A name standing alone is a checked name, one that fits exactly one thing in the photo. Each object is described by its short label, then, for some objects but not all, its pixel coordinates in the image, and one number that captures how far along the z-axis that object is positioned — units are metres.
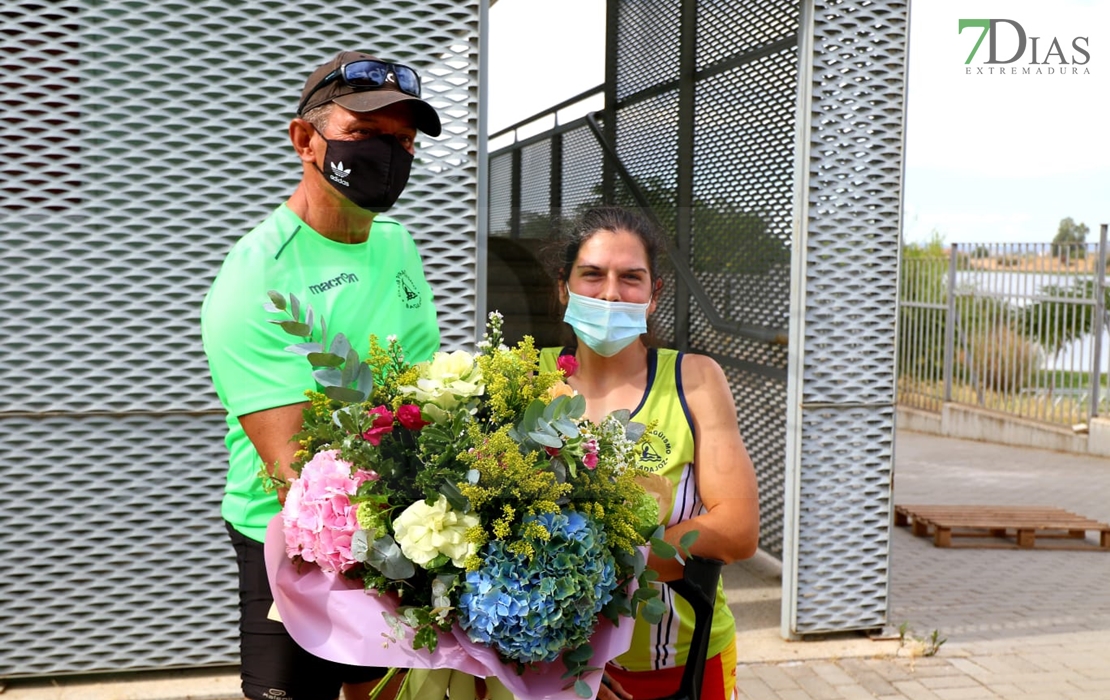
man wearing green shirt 2.02
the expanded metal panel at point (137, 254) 4.22
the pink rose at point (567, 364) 1.86
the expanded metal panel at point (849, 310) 5.02
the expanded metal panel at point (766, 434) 6.39
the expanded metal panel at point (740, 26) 5.77
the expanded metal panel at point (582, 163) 6.47
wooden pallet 7.81
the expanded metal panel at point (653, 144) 7.06
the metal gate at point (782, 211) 5.04
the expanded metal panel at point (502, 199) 5.44
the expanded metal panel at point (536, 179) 5.59
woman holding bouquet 2.23
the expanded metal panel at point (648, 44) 7.00
